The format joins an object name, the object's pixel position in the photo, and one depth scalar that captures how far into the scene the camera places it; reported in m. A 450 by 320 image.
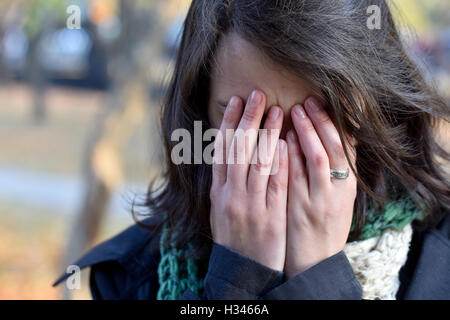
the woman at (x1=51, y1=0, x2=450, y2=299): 1.47
